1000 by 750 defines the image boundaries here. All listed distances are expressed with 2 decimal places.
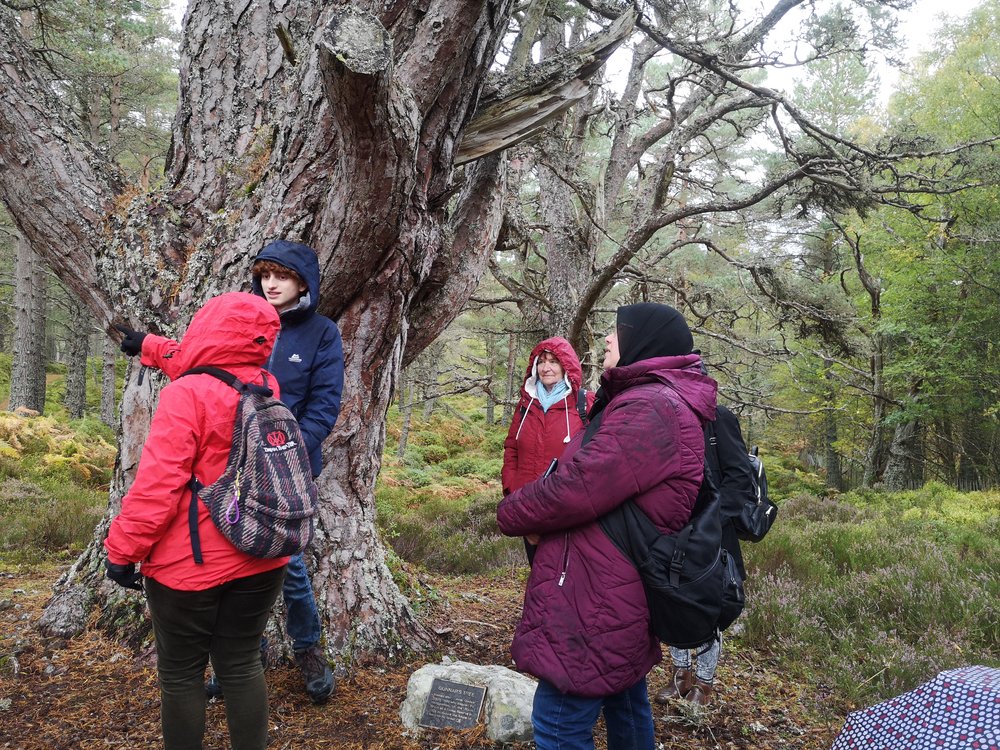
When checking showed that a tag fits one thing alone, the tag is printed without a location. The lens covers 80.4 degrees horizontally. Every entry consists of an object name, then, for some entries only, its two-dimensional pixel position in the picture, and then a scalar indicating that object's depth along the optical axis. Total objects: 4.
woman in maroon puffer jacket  2.02
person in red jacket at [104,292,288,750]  2.00
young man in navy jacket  2.78
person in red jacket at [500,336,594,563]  4.12
